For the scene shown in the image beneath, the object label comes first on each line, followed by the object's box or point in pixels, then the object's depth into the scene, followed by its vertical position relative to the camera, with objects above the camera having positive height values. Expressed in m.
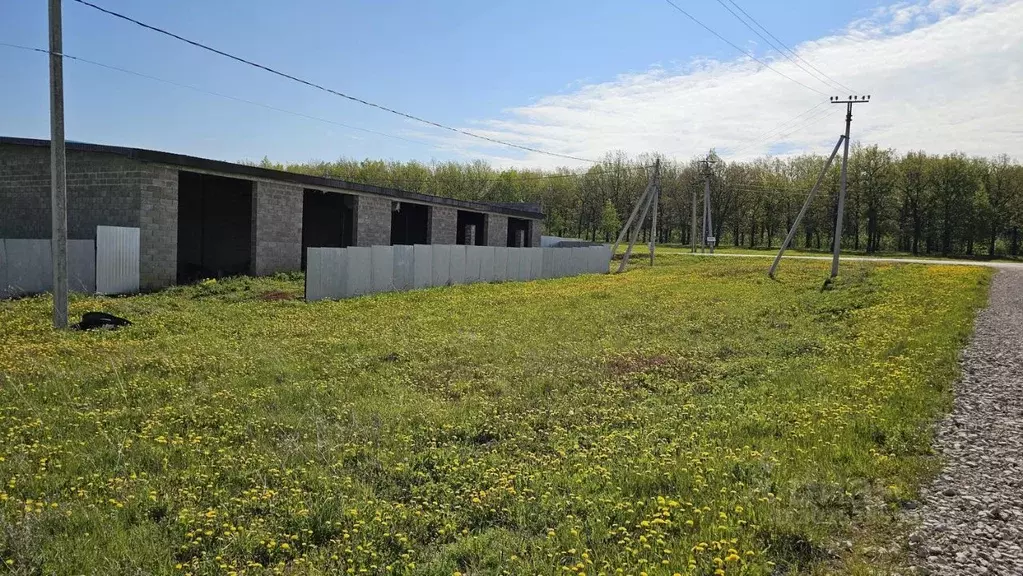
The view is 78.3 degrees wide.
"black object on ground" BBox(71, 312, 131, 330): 12.72 -1.77
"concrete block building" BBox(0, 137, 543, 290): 19.39 +1.19
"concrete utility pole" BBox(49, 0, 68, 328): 12.52 +1.25
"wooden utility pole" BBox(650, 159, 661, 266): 36.38 +3.68
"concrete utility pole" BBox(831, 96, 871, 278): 27.14 +3.26
